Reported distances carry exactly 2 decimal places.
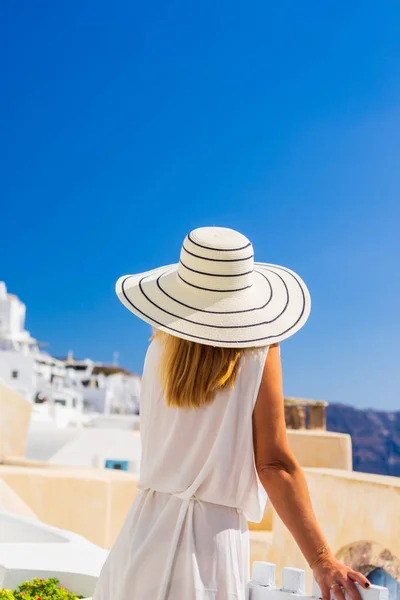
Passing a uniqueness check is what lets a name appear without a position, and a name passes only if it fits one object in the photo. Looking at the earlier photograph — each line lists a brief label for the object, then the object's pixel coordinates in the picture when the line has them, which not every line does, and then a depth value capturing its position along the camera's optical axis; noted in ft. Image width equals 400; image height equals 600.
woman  6.64
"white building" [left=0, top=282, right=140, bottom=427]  171.40
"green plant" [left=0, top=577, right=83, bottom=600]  13.40
